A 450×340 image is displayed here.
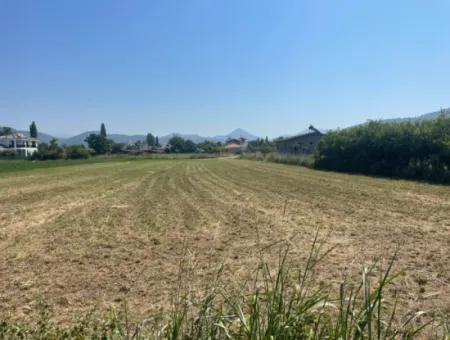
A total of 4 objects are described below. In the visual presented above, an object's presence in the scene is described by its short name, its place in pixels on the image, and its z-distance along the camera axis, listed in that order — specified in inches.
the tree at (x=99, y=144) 4092.0
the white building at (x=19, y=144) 3799.2
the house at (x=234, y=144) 4702.0
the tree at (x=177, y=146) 4781.0
